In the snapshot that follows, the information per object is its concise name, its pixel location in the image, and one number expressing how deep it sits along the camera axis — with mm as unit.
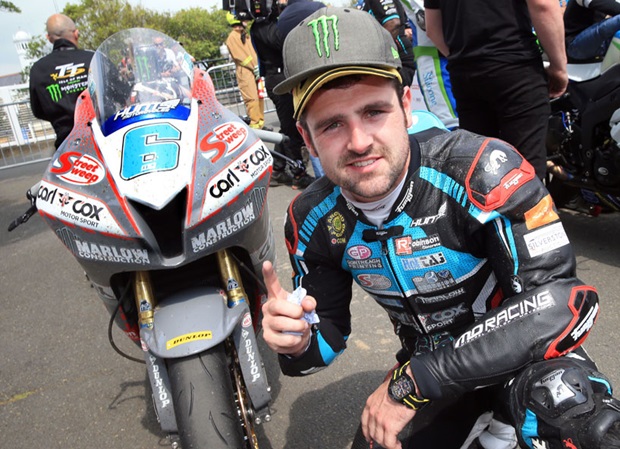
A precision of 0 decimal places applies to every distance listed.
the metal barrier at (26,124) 13245
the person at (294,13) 4957
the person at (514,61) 3023
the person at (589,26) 3422
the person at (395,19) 4594
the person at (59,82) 4434
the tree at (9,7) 13426
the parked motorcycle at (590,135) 3391
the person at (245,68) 8070
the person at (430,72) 4102
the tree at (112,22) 40188
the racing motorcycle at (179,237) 1891
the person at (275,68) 6145
